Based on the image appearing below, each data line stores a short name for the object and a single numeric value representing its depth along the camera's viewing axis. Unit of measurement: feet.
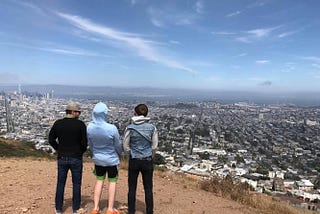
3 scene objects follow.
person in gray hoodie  16.67
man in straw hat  16.52
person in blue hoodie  16.29
